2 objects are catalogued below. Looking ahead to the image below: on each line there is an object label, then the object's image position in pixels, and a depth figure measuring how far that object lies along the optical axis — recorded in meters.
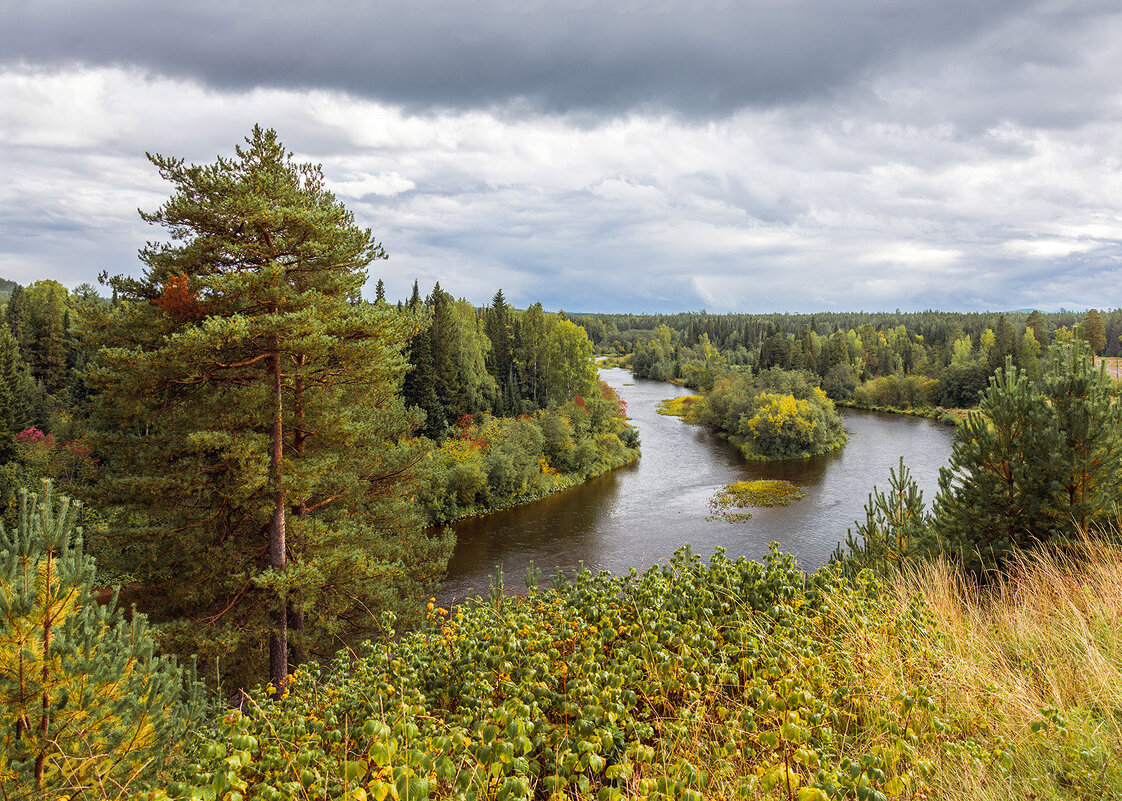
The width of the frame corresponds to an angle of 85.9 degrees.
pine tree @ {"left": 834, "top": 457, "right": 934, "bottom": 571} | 9.38
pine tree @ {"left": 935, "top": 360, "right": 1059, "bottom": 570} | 8.16
